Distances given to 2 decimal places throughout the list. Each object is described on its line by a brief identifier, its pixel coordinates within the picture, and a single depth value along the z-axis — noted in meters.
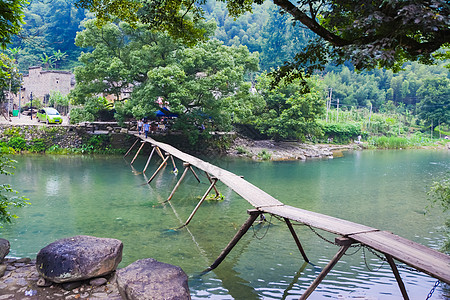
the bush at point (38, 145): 20.53
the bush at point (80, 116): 21.61
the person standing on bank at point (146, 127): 19.28
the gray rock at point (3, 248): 5.69
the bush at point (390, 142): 35.78
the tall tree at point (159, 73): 19.67
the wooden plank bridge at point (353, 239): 4.09
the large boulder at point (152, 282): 4.57
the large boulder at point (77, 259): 5.10
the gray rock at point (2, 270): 5.40
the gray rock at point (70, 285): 5.14
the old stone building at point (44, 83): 33.34
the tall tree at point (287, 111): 25.62
